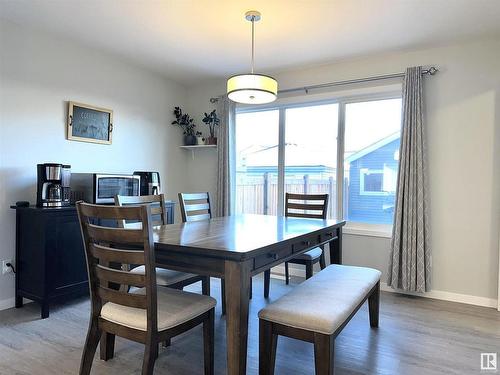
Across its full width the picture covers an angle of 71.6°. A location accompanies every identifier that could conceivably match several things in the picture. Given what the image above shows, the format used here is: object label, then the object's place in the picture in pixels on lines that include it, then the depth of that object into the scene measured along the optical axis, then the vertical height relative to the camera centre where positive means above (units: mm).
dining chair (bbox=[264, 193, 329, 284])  2910 -311
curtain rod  3257 +1058
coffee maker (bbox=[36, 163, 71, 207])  2814 -49
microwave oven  3074 -52
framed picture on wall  3295 +567
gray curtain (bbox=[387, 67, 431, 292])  3195 -182
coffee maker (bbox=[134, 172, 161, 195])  3742 -33
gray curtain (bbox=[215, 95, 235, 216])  4234 +326
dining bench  1579 -639
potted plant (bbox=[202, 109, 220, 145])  4332 +747
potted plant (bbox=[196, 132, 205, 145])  4516 +559
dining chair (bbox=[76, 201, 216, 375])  1503 -597
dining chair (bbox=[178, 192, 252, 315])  2827 -224
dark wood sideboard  2693 -616
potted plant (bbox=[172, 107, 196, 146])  4523 +753
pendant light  2301 +634
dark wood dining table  1531 -350
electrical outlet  2866 -731
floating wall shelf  4416 +453
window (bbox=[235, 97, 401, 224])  3619 +304
